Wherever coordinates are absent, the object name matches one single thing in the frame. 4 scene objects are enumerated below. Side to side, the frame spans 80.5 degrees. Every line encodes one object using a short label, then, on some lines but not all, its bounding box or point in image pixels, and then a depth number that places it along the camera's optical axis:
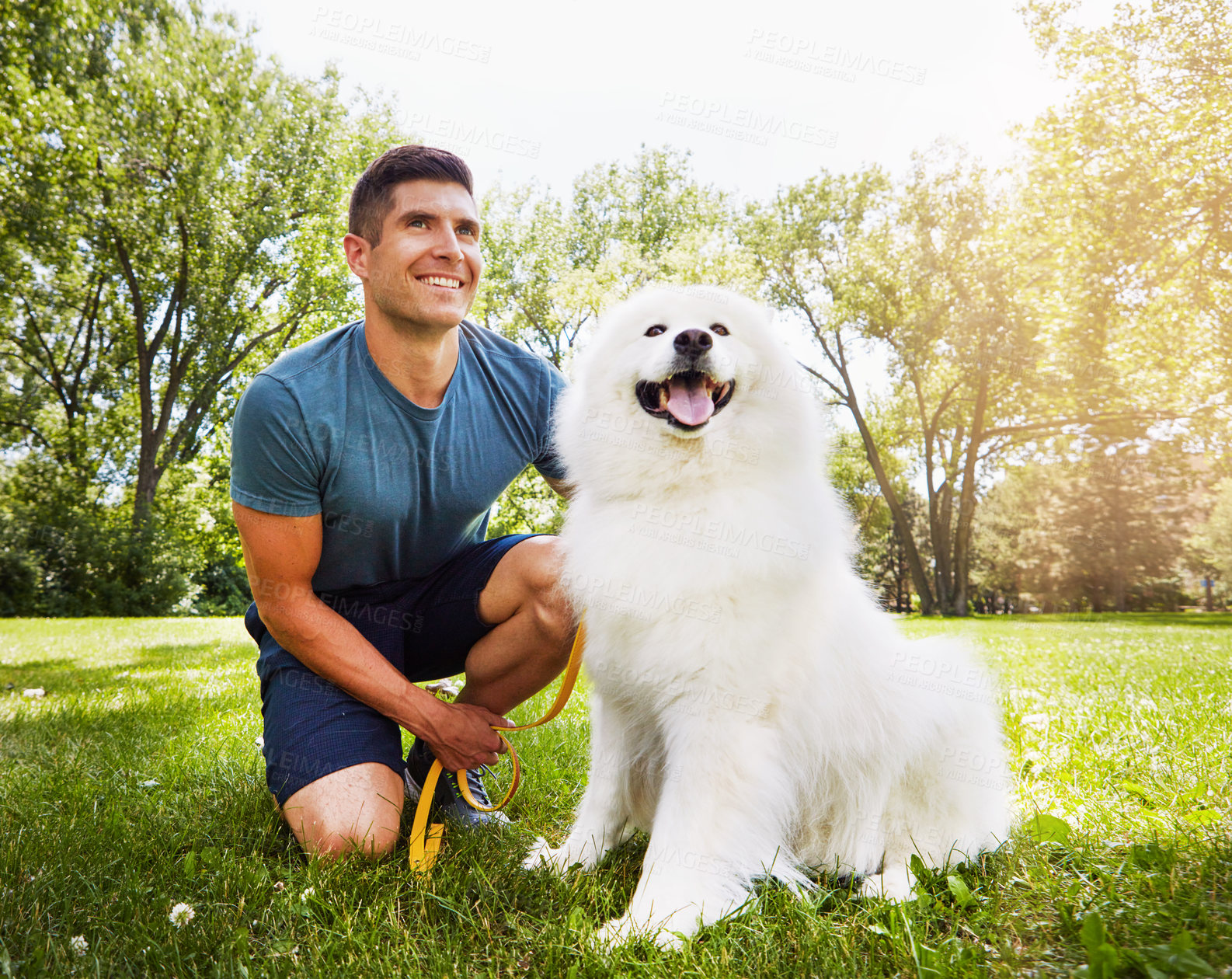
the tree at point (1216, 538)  23.08
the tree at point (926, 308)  18.38
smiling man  2.21
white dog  1.75
